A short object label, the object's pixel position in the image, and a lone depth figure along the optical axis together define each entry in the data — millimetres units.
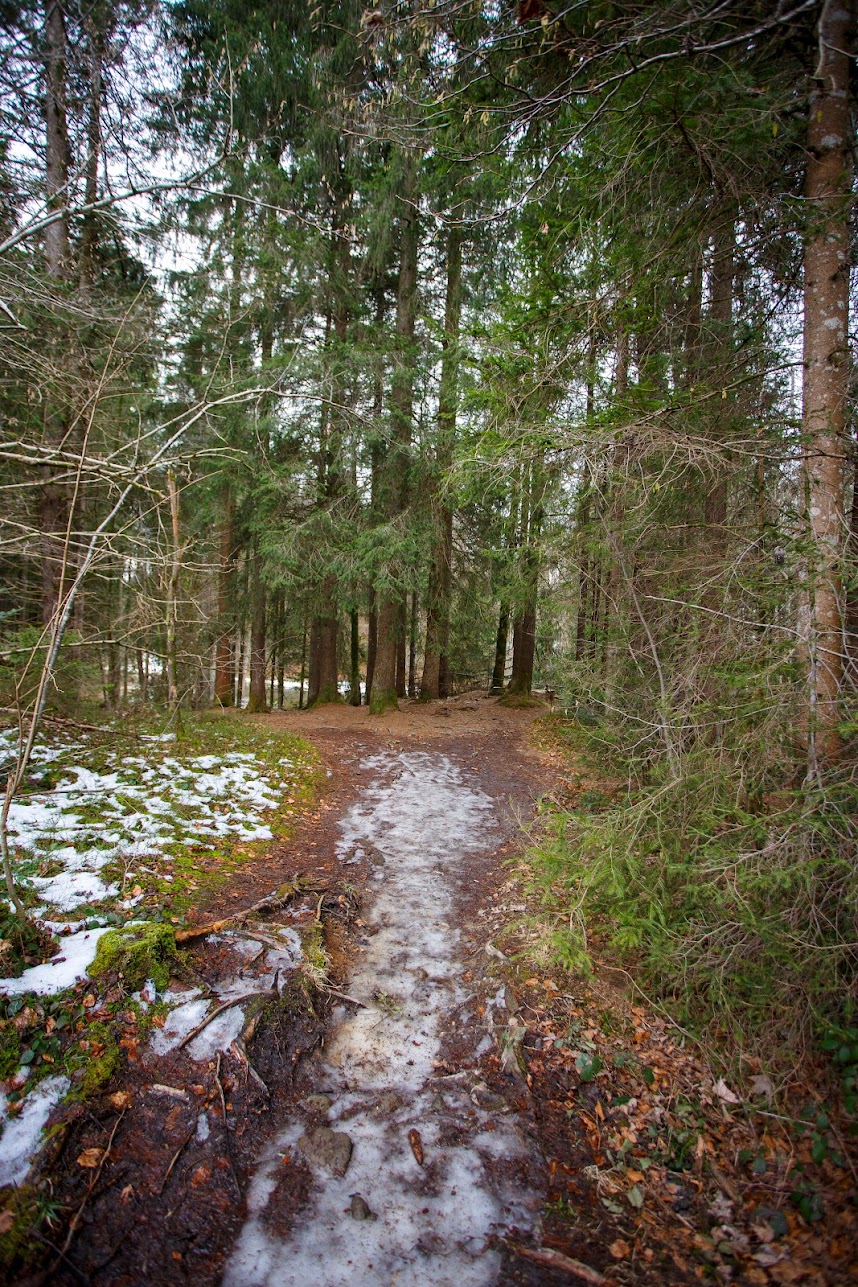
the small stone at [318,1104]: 2506
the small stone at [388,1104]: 2512
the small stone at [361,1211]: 2070
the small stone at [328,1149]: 2256
